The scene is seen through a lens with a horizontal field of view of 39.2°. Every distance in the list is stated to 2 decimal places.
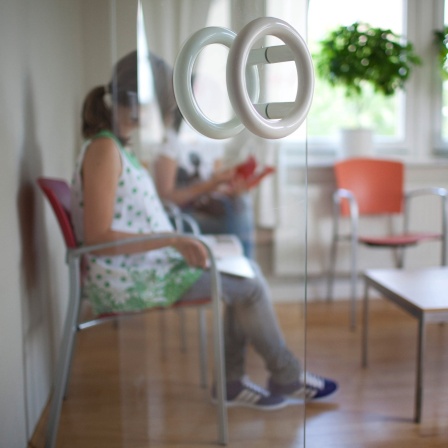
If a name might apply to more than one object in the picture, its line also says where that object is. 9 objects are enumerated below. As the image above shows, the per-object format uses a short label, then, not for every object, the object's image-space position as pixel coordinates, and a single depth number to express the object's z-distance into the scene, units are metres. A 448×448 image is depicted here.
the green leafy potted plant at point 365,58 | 2.95
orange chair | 3.06
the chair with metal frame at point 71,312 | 1.53
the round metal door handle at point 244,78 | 0.91
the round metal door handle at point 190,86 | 1.02
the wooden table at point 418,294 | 1.76
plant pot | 3.15
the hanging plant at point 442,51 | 2.52
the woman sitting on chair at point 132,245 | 1.58
